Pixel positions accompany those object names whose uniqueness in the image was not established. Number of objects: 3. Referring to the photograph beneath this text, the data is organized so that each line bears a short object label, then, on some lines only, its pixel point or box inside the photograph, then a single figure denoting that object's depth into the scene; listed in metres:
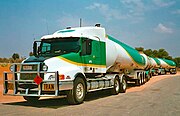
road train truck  10.12
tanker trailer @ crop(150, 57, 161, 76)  44.11
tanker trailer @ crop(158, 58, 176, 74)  54.44
